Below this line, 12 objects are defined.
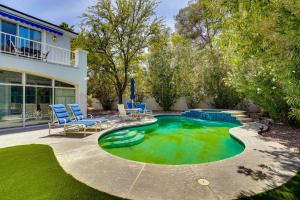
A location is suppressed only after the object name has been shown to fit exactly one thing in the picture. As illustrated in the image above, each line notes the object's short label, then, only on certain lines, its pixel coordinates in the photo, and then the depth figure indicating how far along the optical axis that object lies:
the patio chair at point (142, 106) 11.91
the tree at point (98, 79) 13.51
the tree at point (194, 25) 21.59
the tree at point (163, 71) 15.17
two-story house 7.51
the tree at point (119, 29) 13.19
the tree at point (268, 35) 3.28
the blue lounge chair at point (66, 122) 6.46
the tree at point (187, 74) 15.25
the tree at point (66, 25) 20.60
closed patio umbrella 12.12
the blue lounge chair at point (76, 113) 7.41
